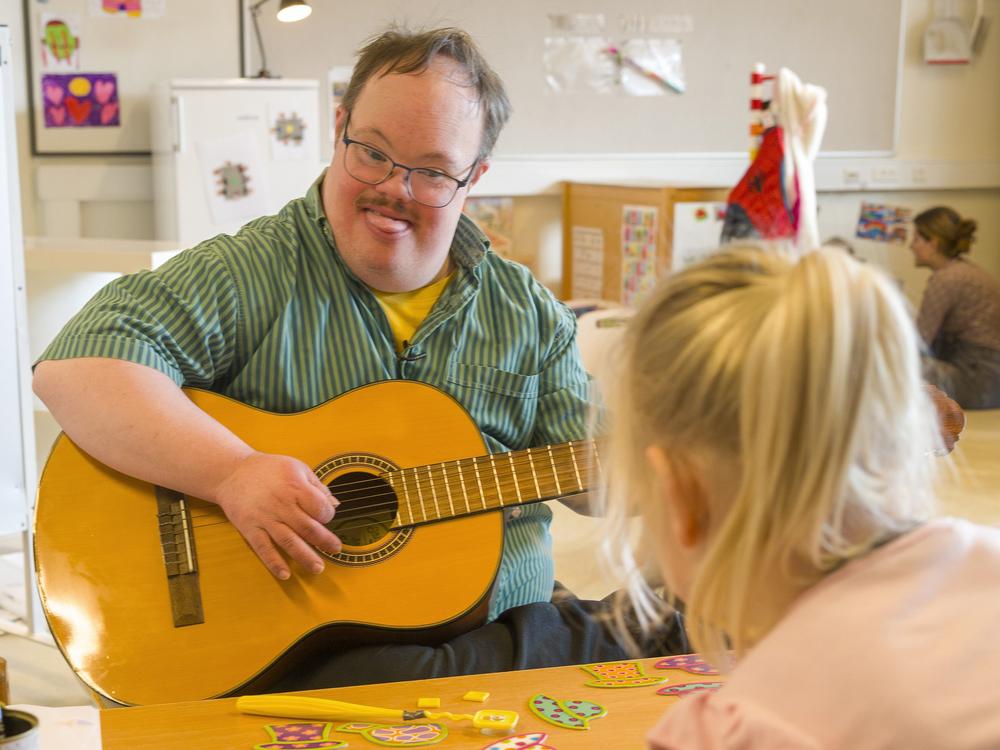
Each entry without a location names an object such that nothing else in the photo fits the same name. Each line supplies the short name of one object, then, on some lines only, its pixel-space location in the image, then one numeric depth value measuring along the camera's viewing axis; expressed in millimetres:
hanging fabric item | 3859
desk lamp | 3477
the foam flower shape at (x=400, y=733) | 959
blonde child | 627
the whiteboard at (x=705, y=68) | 4801
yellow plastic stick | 1008
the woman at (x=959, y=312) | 4980
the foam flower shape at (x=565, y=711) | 991
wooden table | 961
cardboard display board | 4461
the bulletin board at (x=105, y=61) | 4125
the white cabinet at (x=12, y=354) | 2395
